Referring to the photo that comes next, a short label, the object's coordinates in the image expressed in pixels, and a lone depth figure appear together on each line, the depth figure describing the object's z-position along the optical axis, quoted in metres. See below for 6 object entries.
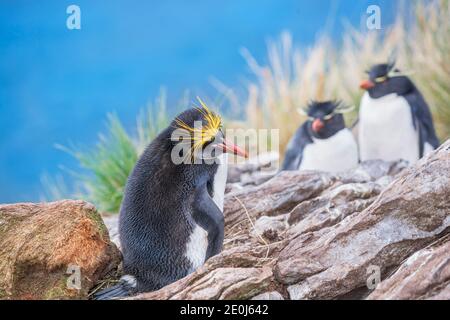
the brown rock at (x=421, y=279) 3.99
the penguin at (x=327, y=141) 8.50
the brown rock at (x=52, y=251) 4.59
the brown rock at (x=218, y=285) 4.26
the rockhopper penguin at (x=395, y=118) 8.42
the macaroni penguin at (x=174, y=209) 4.71
